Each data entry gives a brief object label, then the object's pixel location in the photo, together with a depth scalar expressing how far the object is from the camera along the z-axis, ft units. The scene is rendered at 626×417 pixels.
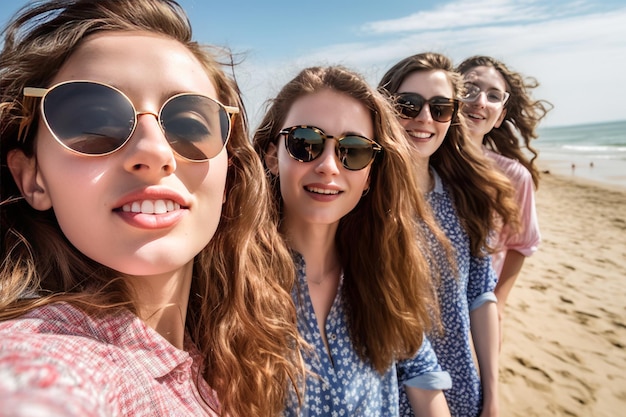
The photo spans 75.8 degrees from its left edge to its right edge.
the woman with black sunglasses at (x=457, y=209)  2.43
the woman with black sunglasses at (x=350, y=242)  1.66
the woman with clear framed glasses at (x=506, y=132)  3.30
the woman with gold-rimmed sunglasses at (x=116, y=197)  0.92
